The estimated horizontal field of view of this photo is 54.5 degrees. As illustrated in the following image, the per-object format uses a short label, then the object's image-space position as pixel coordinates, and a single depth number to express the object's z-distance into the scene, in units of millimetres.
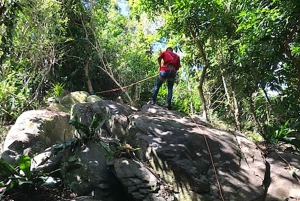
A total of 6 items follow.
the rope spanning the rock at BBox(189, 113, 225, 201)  4880
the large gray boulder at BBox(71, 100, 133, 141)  6668
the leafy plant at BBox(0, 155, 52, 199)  4879
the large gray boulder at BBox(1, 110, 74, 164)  7043
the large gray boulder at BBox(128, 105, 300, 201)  4965
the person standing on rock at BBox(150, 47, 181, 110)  7160
